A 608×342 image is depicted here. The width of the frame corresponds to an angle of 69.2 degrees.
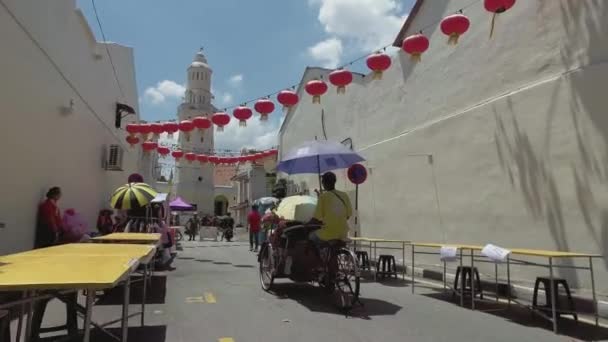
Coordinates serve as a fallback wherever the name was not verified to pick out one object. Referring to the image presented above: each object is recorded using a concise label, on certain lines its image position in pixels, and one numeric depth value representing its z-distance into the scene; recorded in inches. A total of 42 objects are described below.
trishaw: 241.0
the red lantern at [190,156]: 856.5
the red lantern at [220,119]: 542.3
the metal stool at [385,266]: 380.2
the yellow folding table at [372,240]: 361.2
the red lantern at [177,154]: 852.0
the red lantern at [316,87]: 425.7
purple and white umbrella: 324.8
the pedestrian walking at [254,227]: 676.1
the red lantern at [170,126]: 662.5
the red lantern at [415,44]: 343.0
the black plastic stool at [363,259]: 415.7
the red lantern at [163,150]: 842.2
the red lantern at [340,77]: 403.2
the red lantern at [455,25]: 317.4
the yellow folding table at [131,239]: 239.8
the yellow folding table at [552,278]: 199.4
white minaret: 1886.1
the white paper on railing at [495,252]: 221.5
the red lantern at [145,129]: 684.1
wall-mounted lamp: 679.1
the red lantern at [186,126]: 613.6
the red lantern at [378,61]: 368.8
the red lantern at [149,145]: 827.4
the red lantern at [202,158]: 864.6
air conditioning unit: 607.7
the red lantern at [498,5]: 286.0
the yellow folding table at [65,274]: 89.8
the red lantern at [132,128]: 692.1
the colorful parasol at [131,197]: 361.4
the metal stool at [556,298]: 214.8
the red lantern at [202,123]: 582.6
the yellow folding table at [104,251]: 149.3
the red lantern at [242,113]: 505.4
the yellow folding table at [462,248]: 246.1
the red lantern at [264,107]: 474.0
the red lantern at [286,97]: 450.9
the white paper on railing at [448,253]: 260.2
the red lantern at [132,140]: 763.4
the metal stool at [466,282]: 275.6
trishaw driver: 248.5
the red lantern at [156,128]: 668.1
